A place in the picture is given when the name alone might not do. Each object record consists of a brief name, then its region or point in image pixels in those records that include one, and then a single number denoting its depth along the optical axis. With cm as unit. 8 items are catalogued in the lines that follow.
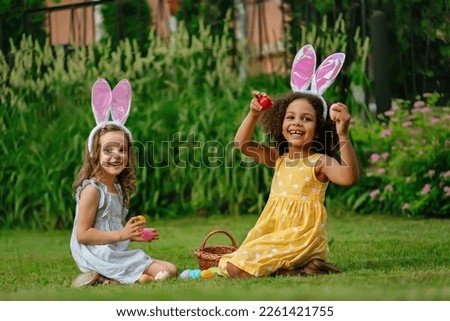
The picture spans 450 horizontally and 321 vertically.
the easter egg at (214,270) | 719
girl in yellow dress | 687
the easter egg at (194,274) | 716
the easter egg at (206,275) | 707
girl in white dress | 705
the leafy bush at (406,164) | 1133
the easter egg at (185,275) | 717
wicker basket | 742
